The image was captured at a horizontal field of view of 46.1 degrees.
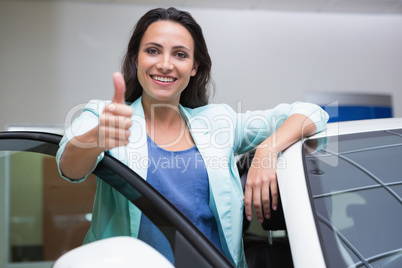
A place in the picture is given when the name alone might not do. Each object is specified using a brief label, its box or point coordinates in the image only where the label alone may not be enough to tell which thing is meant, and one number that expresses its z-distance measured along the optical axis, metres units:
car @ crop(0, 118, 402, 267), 0.89
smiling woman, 0.96
